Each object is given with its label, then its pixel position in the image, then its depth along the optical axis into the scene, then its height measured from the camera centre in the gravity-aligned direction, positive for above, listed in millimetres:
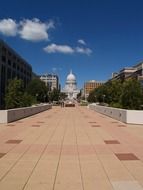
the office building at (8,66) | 38952 +10223
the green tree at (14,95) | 22912 +671
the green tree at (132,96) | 17416 +451
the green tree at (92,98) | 61234 +899
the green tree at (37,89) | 43730 +3108
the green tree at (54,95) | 62408 +1841
